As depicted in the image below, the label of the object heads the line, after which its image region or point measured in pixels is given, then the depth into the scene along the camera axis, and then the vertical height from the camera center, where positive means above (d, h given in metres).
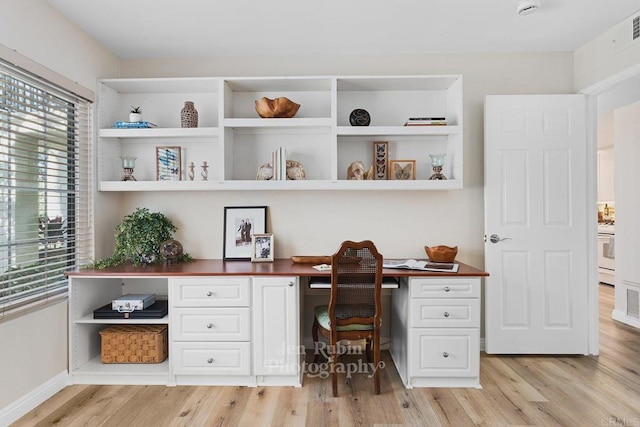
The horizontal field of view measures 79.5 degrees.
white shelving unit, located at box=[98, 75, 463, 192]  2.99 +0.70
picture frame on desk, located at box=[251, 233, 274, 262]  3.11 -0.27
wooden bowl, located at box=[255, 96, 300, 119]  2.96 +0.82
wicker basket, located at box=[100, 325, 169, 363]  2.79 -0.96
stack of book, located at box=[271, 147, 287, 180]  2.98 +0.38
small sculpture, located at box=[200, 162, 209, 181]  3.20 +0.35
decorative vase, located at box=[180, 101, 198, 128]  3.04 +0.78
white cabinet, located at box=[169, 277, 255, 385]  2.62 -0.77
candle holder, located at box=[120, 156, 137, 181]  3.08 +0.39
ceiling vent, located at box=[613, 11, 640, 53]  2.58 +1.24
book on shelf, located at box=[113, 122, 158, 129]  3.01 +0.70
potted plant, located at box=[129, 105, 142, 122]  3.03 +0.79
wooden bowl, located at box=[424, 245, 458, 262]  2.98 -0.32
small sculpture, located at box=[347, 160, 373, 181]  3.05 +0.33
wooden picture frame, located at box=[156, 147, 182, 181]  3.20 +0.42
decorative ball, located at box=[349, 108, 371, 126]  3.03 +0.75
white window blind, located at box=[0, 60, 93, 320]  2.19 +0.17
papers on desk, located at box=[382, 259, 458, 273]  2.67 -0.38
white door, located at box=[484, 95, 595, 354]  3.12 -0.09
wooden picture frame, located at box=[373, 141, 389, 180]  3.15 +0.45
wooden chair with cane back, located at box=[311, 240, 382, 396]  2.39 -0.54
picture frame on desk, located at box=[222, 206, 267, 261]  3.26 -0.12
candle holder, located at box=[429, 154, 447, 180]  3.01 +0.38
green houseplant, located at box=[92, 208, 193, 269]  2.92 -0.20
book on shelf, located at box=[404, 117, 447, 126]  2.96 +0.71
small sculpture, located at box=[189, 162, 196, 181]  3.24 +0.35
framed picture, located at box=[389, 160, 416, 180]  3.17 +0.36
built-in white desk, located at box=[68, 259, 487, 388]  2.58 -0.77
